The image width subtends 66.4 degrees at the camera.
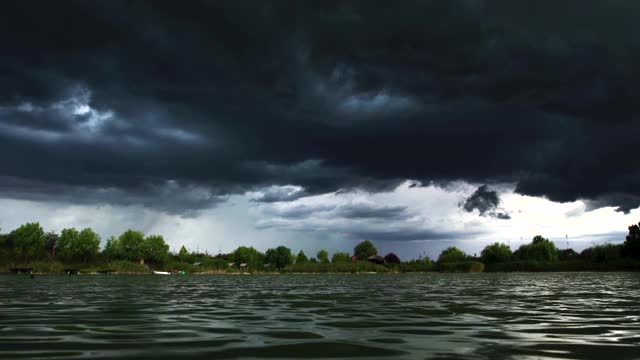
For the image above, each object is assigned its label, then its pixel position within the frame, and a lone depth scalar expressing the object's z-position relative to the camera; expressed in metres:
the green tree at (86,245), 179.62
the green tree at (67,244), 177.62
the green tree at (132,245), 190.69
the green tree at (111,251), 190.62
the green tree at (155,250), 193.75
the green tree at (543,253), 192.25
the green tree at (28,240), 170.50
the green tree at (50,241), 183.88
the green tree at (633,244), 159.00
